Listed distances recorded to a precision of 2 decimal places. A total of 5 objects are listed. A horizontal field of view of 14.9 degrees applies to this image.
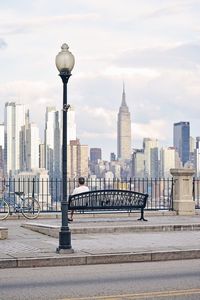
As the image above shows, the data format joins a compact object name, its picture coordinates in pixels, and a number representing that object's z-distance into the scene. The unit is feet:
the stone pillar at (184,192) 94.94
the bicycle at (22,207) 85.92
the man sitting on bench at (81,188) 82.99
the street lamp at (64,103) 55.42
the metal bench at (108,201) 79.82
